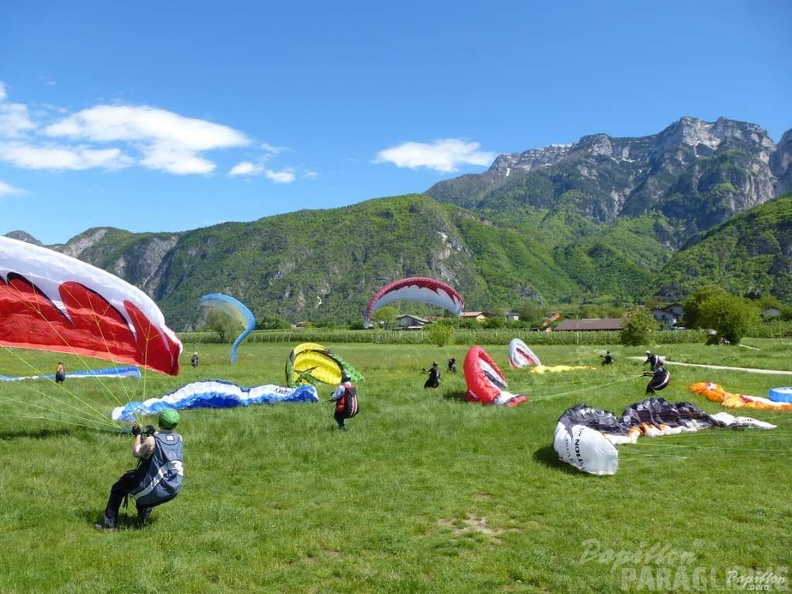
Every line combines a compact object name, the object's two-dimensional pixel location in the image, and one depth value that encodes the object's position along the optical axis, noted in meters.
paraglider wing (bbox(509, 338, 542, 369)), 28.09
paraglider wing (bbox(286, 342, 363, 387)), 22.42
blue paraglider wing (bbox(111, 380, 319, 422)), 16.14
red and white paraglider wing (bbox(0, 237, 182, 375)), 11.36
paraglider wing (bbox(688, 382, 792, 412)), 17.25
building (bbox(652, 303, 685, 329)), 126.31
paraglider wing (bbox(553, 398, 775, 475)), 10.75
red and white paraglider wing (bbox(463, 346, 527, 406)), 16.97
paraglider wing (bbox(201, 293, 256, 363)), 30.64
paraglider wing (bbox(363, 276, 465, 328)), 31.97
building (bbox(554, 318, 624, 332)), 111.71
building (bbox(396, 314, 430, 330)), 124.38
